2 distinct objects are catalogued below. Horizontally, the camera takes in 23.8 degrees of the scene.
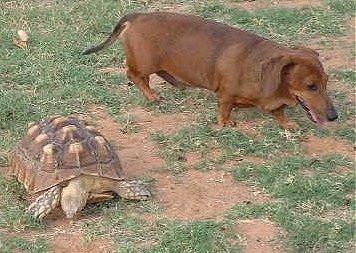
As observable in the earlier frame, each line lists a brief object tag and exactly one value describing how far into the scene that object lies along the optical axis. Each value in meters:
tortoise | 4.77
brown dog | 5.71
